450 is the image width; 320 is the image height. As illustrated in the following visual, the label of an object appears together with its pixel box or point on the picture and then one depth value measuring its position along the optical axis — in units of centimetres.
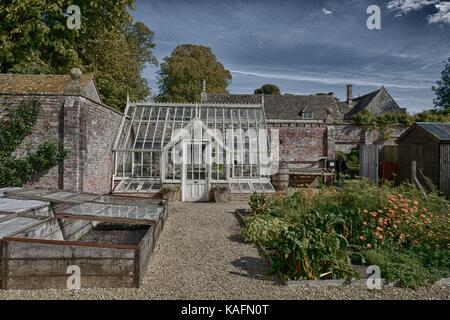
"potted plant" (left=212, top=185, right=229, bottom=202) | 1142
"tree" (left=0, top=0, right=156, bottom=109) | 1240
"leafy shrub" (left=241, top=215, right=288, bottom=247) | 628
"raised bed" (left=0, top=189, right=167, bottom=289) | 408
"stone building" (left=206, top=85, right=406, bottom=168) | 2052
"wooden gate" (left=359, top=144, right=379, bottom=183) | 1502
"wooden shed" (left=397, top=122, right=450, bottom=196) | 1150
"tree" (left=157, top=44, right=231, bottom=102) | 3150
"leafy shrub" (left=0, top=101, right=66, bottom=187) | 871
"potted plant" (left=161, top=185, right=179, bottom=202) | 1120
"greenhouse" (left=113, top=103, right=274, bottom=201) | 1173
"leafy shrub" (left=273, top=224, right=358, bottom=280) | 443
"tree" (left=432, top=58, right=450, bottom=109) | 4022
